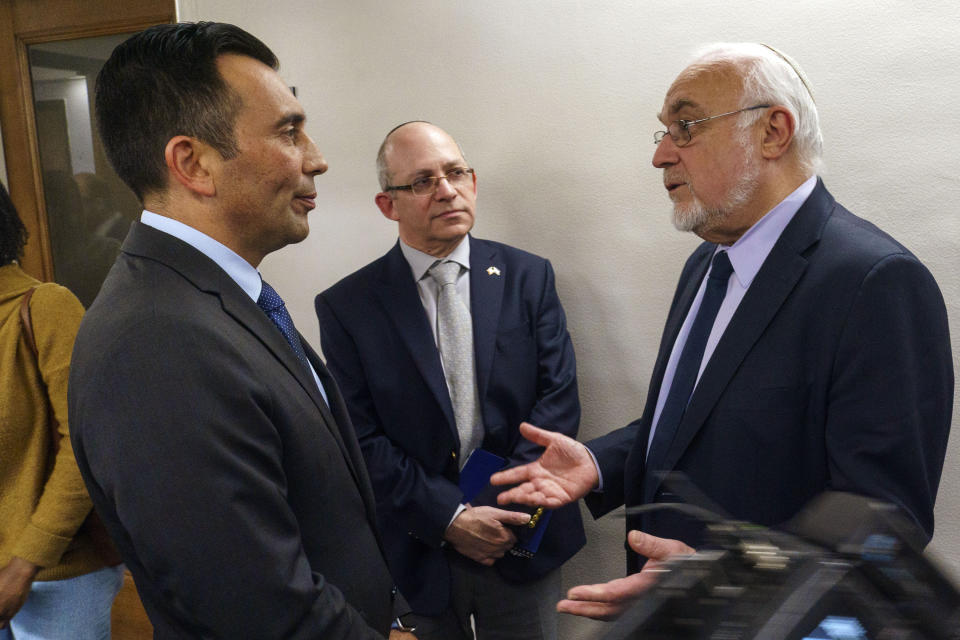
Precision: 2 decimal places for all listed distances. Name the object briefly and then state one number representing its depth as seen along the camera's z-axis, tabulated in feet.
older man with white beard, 4.48
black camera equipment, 1.60
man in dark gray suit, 3.54
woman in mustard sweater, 6.09
